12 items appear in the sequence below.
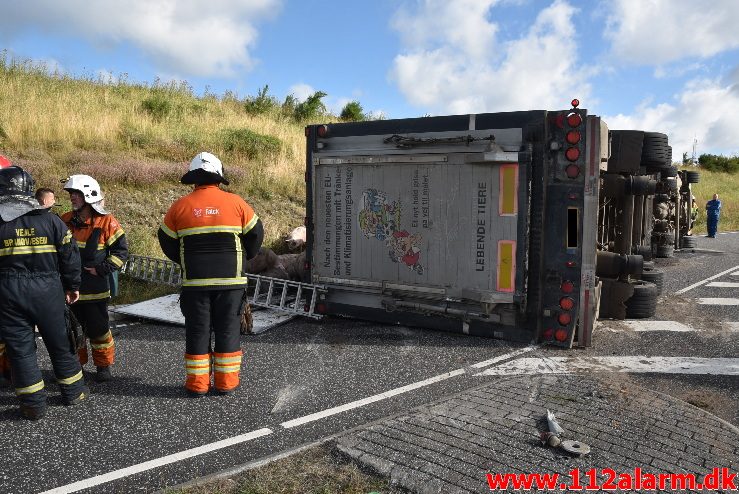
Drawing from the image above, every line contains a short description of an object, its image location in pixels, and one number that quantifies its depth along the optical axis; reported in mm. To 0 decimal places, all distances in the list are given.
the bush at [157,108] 16250
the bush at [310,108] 21688
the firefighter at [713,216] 17944
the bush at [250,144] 14953
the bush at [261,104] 20438
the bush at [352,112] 24266
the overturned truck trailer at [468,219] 5457
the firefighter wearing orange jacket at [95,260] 4777
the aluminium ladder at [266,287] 6746
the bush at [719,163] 42562
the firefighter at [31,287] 3971
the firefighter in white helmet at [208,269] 4406
